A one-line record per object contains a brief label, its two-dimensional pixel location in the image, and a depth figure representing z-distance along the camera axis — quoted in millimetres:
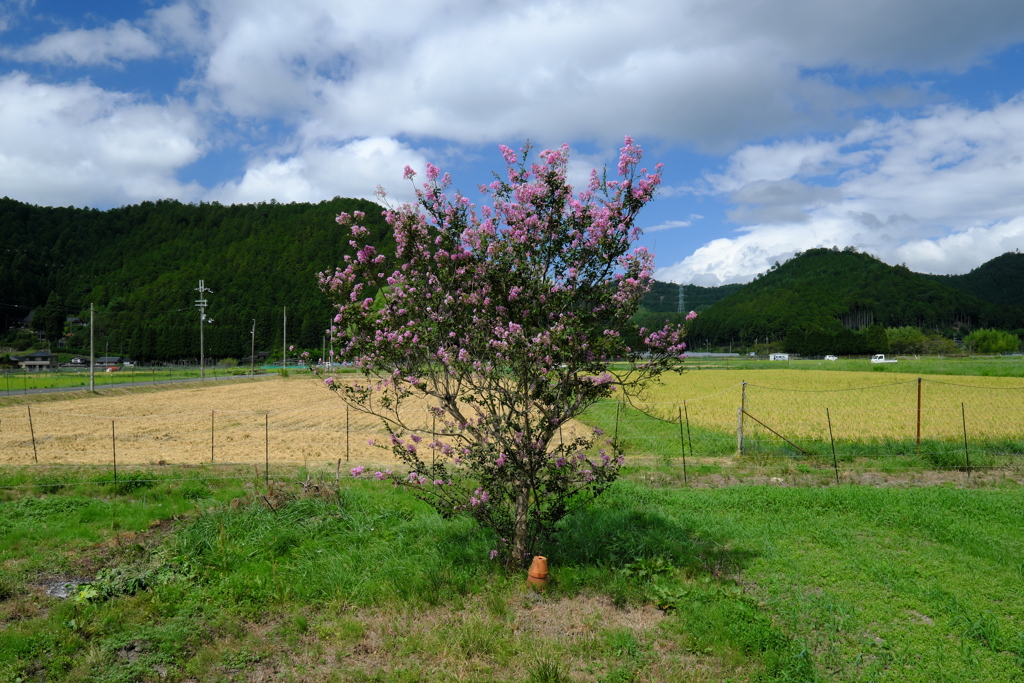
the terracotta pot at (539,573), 6133
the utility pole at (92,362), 38212
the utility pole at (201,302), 61919
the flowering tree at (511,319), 6059
